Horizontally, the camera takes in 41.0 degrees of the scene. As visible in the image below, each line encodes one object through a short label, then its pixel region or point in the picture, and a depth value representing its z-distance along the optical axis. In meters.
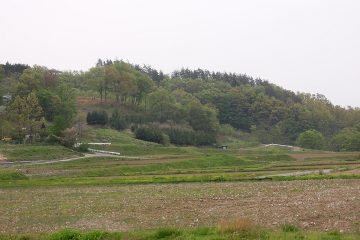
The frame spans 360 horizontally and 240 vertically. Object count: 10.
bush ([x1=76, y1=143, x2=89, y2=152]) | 96.62
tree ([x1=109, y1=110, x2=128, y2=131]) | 138.00
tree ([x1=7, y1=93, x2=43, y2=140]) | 100.38
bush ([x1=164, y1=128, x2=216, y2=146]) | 137.88
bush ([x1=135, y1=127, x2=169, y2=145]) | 130.12
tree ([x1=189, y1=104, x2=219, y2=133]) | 159.12
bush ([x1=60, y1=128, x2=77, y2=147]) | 96.81
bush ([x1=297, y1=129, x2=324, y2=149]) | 150.38
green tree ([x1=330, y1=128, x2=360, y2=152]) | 146.88
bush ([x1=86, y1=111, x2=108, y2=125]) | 136.62
